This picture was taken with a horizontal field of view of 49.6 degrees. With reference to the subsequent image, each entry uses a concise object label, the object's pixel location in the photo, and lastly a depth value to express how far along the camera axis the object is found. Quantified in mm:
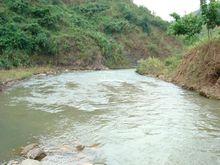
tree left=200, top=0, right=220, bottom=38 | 11708
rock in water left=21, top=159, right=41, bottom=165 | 4856
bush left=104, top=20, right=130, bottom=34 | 34700
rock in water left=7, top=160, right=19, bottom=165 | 4994
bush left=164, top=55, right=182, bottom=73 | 17647
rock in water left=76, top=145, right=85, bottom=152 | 5517
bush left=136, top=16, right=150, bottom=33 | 38845
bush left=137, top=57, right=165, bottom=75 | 20677
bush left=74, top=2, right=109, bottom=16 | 35322
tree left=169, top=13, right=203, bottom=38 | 13893
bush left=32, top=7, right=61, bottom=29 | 26261
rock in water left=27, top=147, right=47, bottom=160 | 5124
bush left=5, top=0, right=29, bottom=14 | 25605
